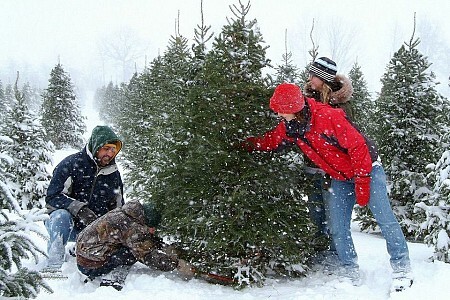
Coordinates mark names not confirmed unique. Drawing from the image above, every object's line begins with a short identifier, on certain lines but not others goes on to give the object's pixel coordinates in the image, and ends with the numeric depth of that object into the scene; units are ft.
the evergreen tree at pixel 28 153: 39.63
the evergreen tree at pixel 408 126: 31.09
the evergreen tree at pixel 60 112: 85.15
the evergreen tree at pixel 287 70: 34.23
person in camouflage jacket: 13.83
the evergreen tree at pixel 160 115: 15.97
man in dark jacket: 15.56
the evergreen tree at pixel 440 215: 18.29
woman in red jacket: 13.35
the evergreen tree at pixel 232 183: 14.23
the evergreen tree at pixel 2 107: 117.05
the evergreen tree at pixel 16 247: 8.46
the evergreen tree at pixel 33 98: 205.05
